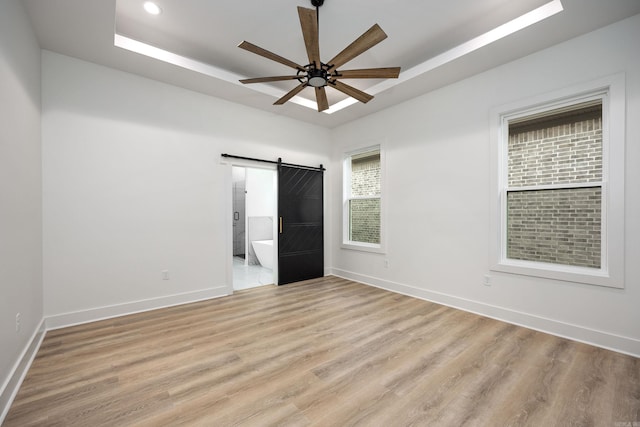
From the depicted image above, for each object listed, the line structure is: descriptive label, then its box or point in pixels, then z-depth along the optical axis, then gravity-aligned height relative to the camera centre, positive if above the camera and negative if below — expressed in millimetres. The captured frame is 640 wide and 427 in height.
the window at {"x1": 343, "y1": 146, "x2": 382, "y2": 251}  4871 +211
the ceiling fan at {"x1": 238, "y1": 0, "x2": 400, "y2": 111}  2047 +1352
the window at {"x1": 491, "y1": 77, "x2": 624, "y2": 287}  2510 +250
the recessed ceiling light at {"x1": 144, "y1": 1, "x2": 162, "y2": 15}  2551 +1957
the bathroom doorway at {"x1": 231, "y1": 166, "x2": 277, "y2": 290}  6141 -348
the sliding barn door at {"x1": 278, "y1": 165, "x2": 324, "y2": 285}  4801 -262
